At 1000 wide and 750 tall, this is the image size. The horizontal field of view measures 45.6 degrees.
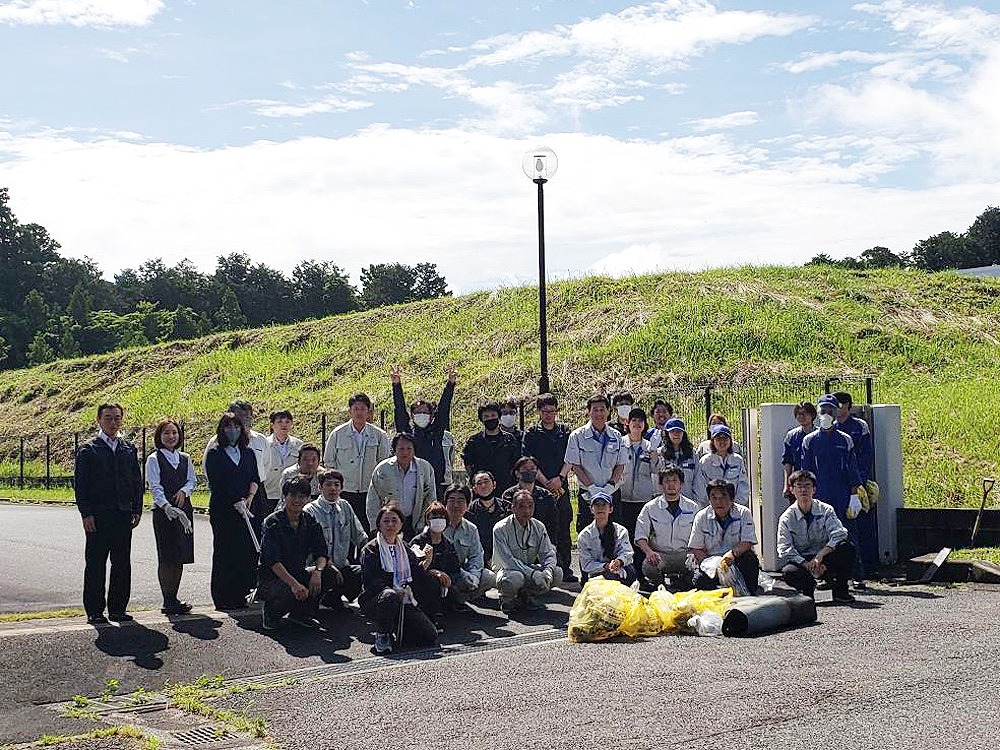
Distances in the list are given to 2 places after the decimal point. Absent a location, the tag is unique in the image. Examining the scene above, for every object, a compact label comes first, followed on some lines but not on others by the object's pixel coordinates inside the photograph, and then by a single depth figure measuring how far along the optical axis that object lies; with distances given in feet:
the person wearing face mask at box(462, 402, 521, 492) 43.19
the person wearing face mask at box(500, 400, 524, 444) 44.34
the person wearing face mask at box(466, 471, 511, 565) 40.16
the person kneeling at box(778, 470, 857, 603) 38.11
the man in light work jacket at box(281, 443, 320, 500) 36.70
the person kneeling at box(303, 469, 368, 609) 35.83
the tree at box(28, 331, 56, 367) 234.79
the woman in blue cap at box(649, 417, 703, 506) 42.66
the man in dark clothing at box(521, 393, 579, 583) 42.75
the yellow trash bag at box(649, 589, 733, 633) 33.65
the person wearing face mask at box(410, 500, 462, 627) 35.17
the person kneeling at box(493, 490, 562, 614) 37.06
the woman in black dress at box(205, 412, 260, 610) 37.09
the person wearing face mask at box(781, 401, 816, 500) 42.63
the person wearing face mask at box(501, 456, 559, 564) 40.29
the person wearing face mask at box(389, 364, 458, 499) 42.88
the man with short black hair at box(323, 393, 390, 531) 40.96
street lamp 53.78
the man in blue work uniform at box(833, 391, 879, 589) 43.47
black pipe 32.32
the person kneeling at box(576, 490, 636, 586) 38.65
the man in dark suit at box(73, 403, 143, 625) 34.37
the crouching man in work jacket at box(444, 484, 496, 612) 36.37
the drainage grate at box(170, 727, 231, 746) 23.12
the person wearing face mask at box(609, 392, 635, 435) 45.52
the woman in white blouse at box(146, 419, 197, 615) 35.88
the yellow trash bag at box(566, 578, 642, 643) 32.58
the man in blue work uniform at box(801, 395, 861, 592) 42.52
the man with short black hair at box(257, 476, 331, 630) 33.73
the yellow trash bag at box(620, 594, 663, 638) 32.96
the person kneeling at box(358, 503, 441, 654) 32.17
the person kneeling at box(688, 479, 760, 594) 37.76
